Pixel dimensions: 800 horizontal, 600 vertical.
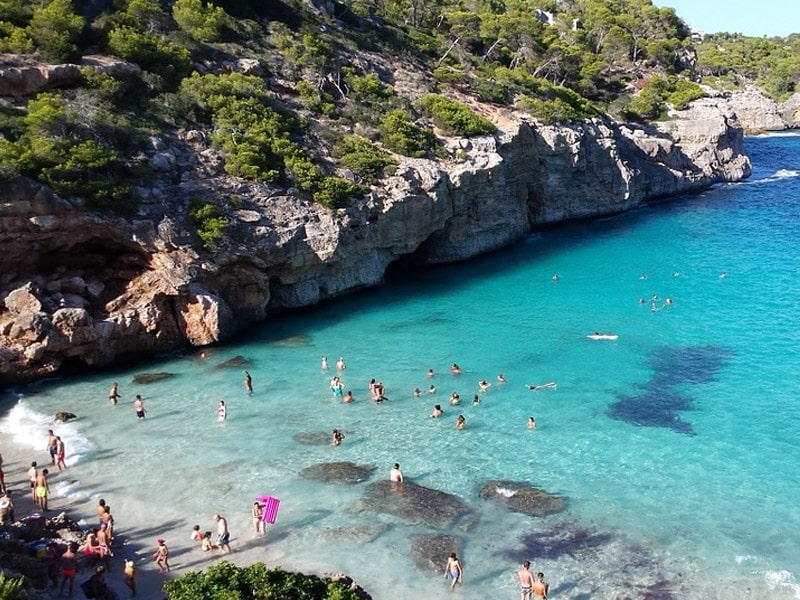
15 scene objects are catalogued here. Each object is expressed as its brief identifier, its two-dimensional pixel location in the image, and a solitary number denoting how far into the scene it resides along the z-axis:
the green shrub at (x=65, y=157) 29.55
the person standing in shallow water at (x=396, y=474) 20.86
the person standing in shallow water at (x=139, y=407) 25.50
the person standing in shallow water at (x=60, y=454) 21.91
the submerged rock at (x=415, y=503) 19.16
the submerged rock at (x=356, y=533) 18.28
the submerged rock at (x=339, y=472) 21.34
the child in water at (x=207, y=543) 17.62
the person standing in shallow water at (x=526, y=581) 15.58
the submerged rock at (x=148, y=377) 29.16
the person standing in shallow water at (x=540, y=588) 15.44
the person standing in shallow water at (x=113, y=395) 26.89
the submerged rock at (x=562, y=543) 17.53
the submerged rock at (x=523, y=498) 19.55
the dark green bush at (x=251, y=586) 12.12
